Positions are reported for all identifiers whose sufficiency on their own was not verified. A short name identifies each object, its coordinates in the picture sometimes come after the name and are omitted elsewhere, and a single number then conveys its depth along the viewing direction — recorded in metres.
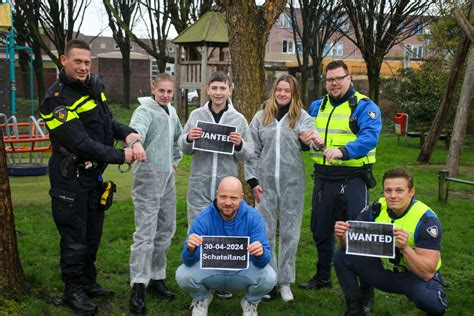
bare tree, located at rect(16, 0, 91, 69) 25.39
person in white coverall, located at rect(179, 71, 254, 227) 5.15
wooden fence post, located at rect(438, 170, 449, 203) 9.58
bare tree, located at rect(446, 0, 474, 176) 11.27
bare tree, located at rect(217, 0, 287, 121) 7.20
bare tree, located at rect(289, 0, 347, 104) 26.03
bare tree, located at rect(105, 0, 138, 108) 30.86
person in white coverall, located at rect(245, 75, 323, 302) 5.25
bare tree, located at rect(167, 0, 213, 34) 23.52
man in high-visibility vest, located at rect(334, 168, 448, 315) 4.25
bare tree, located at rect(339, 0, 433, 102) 19.66
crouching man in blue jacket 4.57
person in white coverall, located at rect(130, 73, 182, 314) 4.96
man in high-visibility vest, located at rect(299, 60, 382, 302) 5.04
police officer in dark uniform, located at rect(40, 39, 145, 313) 4.52
